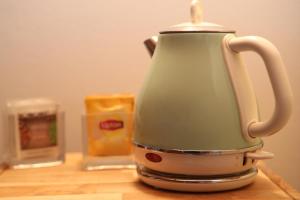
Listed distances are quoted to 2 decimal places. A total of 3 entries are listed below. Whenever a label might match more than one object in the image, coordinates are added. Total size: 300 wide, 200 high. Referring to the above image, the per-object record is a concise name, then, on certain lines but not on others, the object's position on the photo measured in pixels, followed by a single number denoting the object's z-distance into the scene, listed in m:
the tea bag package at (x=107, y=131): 0.75
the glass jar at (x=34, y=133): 0.77
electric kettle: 0.58
